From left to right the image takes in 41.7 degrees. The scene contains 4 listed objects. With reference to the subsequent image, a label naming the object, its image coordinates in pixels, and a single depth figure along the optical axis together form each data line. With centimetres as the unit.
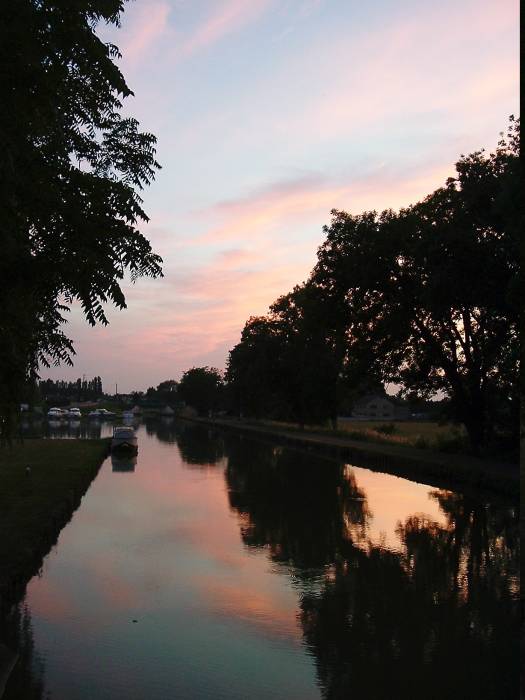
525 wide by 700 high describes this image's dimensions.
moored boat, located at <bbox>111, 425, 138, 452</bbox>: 4241
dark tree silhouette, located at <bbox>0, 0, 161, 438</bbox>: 548
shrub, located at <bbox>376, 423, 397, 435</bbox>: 5828
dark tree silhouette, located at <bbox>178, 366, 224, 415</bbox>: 15325
